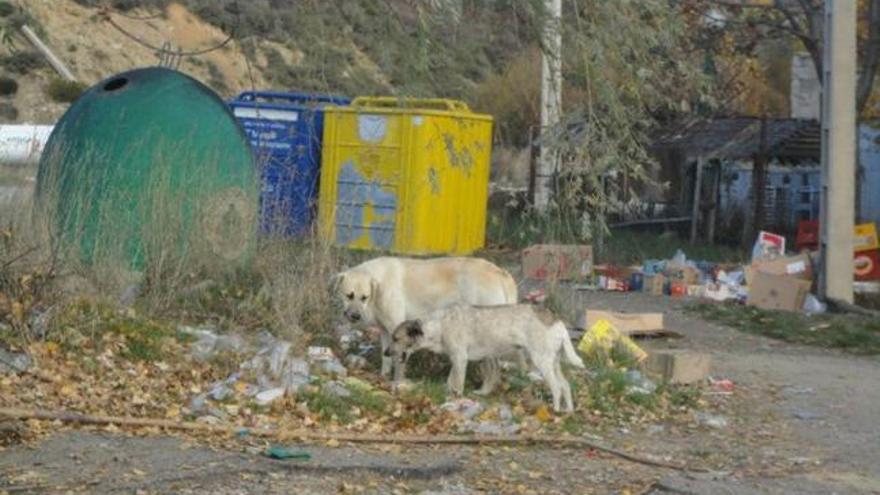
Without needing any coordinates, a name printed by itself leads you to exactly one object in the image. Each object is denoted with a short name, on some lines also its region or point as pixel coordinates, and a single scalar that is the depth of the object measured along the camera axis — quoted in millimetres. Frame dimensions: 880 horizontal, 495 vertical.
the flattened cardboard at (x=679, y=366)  12336
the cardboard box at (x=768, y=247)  20644
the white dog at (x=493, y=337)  10867
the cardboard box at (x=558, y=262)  16609
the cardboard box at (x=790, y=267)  19156
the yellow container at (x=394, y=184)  20688
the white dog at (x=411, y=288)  11656
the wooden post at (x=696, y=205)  27478
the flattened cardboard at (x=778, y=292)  18219
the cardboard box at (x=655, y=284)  19547
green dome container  13320
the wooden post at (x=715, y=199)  27555
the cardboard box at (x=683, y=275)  19828
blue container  20016
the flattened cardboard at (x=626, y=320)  14039
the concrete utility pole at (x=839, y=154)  18250
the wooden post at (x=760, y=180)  25859
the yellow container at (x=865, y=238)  20766
